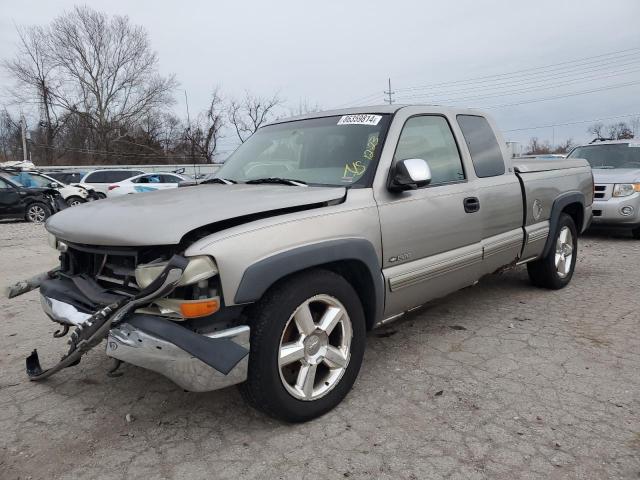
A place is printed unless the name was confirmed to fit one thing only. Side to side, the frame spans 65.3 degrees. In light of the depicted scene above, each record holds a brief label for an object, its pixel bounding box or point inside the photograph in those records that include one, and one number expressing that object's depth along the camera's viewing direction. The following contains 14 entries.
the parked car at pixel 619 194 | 8.45
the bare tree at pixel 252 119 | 53.78
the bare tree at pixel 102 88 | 46.75
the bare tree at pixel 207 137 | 51.09
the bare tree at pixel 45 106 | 46.06
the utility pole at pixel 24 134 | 45.97
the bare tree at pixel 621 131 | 48.11
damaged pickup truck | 2.33
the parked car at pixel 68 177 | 25.08
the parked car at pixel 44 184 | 15.70
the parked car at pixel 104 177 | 20.42
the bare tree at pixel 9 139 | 51.50
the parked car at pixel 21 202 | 14.66
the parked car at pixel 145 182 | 19.30
